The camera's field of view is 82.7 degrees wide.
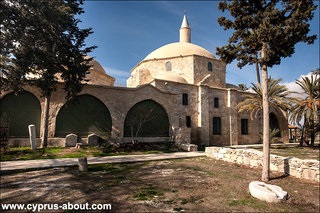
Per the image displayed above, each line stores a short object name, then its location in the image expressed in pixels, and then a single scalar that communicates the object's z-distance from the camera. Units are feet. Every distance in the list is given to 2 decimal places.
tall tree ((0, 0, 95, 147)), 37.96
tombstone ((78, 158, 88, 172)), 26.85
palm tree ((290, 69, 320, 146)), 58.66
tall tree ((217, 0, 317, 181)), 23.47
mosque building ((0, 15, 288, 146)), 50.29
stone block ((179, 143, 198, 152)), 52.06
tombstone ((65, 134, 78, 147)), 48.11
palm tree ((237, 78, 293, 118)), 62.18
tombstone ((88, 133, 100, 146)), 49.88
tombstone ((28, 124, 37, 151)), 42.57
